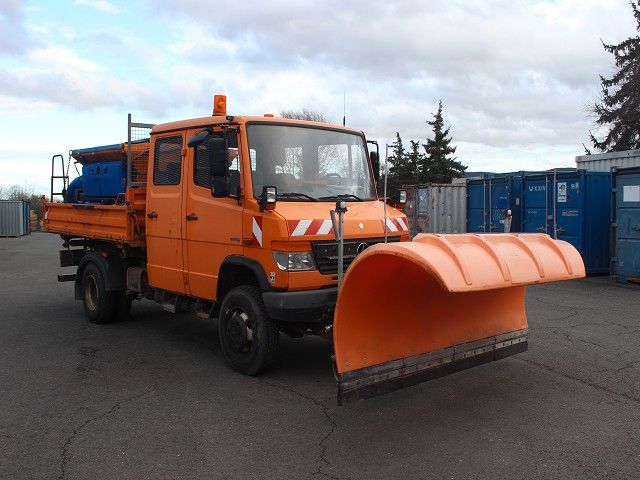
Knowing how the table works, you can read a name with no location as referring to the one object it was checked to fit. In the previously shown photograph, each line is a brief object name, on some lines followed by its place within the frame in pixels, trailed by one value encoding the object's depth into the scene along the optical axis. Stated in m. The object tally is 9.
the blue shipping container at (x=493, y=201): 15.37
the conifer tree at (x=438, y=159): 39.58
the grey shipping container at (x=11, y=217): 35.47
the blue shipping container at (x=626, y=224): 12.19
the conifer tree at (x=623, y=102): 31.81
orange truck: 4.33
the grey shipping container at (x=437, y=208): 17.62
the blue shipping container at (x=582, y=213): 13.52
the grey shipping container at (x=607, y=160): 16.47
